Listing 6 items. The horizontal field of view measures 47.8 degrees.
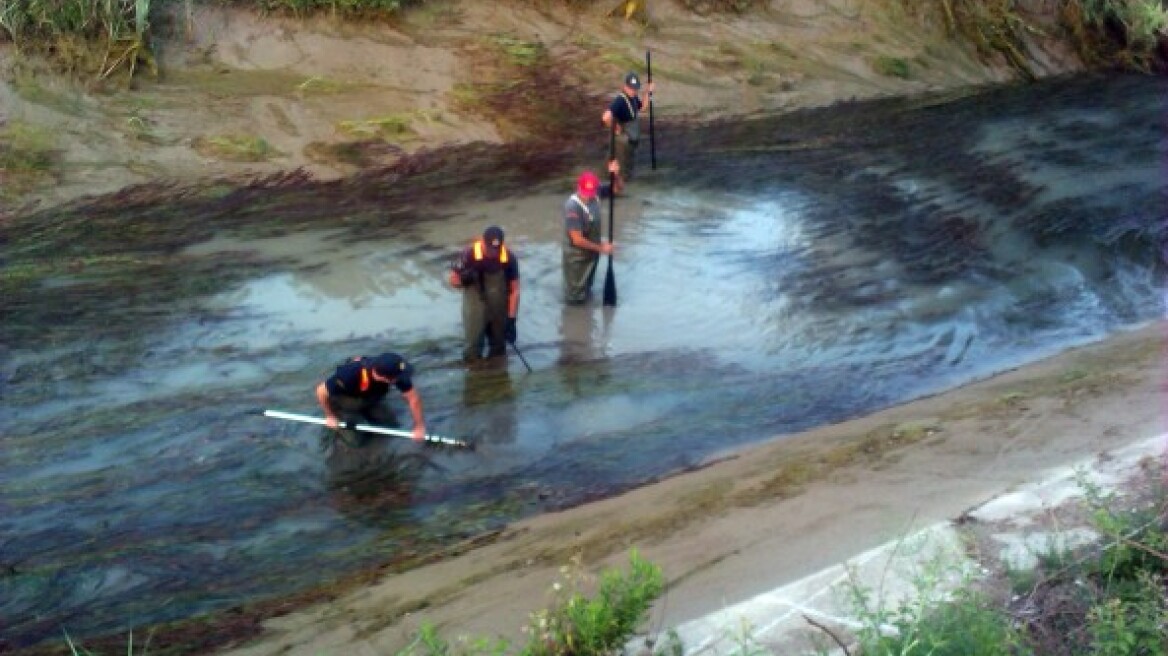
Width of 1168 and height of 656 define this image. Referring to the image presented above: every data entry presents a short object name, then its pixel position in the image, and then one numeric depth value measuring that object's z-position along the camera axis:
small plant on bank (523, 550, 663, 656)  5.29
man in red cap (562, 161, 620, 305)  11.66
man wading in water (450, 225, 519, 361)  10.54
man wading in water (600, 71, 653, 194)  14.74
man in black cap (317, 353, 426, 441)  9.00
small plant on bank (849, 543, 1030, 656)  5.07
